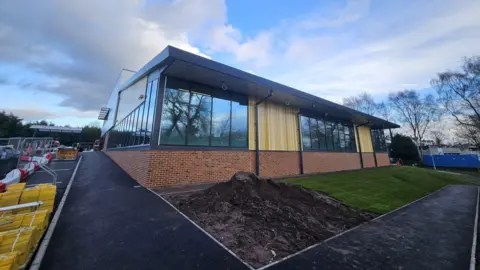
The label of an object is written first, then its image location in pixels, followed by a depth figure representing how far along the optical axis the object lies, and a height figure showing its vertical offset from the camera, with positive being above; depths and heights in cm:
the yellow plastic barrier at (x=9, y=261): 188 -112
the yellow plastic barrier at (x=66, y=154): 1638 +19
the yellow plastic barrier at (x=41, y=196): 403 -90
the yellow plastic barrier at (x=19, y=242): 233 -115
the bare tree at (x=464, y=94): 1950 +764
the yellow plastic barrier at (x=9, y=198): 380 -89
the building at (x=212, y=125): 753 +179
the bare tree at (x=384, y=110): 3531 +903
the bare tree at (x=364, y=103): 3500 +1040
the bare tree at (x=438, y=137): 3474 +409
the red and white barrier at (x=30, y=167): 886 -56
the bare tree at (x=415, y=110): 3090 +839
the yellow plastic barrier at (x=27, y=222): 293 -111
